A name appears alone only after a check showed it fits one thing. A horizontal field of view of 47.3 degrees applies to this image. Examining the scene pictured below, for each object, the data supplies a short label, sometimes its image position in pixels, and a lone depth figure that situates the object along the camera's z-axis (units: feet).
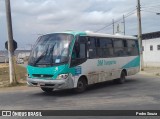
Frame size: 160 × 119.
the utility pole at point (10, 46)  37.61
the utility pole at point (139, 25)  59.38
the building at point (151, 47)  98.39
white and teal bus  26.33
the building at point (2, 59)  222.82
